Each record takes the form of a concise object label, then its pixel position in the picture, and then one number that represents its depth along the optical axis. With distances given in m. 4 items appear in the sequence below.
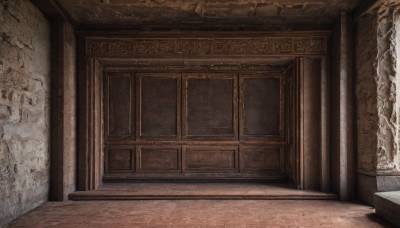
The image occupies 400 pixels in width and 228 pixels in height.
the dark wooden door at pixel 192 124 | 6.60
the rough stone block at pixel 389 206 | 3.94
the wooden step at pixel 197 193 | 5.41
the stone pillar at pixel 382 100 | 4.86
